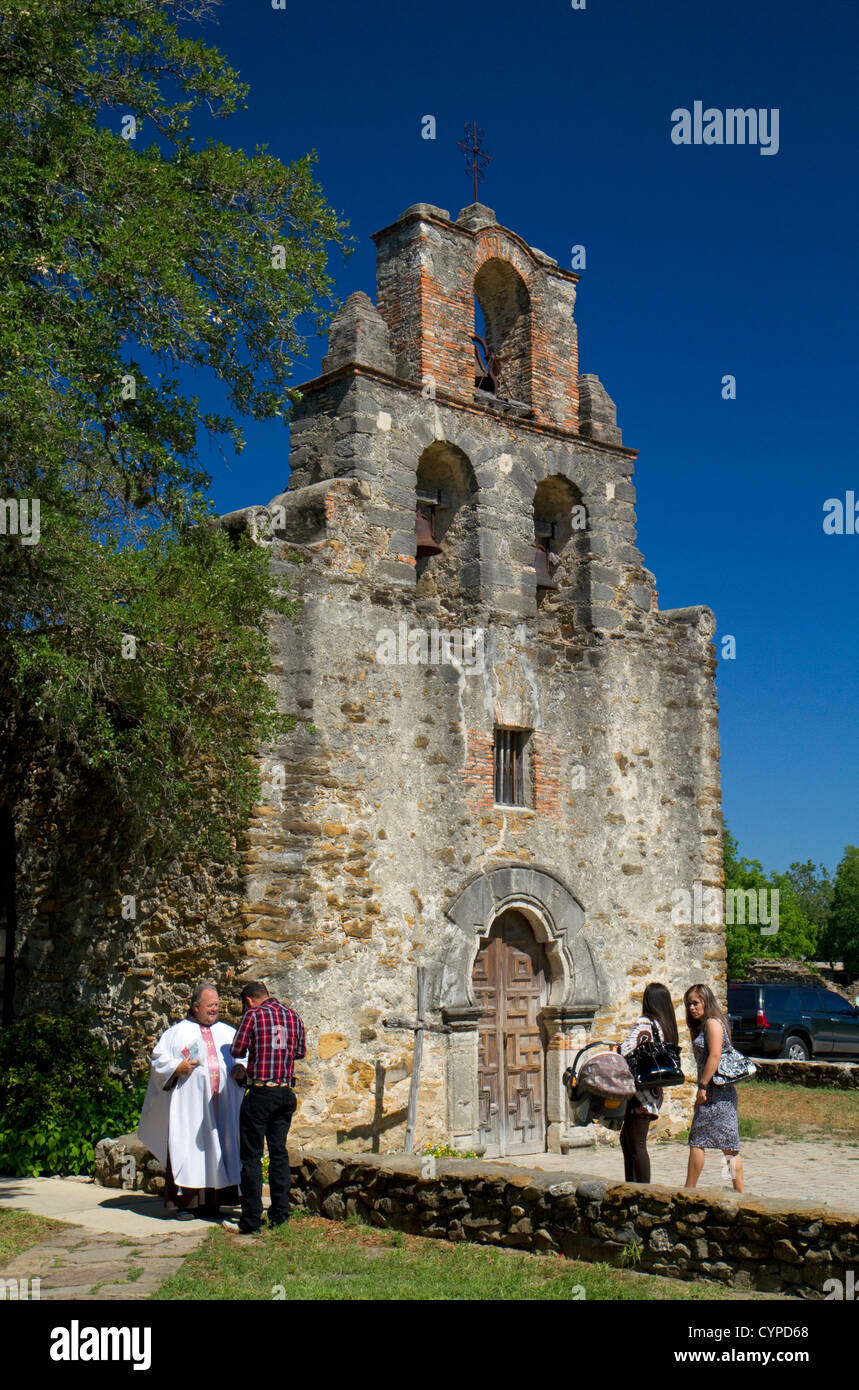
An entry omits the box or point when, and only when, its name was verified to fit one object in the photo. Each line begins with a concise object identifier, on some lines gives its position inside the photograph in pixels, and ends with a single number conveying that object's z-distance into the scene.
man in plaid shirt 8.09
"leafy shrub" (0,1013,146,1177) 10.35
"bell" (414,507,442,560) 13.06
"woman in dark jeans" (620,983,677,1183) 8.09
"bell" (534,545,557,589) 14.19
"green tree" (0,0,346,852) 8.65
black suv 21.08
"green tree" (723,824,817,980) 38.28
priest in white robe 8.59
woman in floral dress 8.02
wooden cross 10.76
